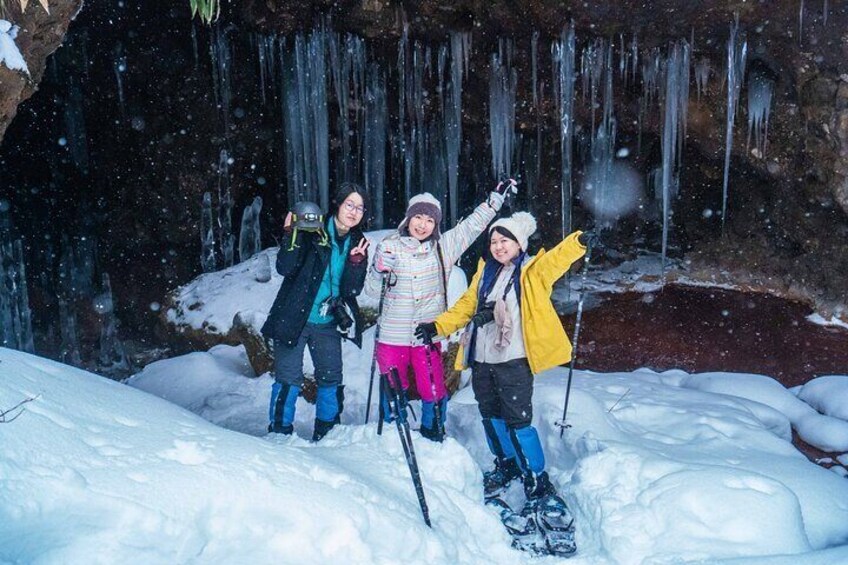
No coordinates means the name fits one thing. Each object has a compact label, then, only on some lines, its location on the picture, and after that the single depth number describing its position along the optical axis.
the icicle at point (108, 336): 10.42
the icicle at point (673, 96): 9.35
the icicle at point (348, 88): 10.23
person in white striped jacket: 3.98
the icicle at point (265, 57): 10.47
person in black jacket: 3.93
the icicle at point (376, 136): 11.05
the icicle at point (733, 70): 8.91
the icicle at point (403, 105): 10.18
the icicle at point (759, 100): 9.41
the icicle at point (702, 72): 9.44
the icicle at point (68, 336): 11.05
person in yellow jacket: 3.50
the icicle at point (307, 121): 10.30
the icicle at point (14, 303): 10.44
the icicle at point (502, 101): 10.22
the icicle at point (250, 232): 12.85
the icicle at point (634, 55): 9.42
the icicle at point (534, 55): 9.68
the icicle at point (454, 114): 10.00
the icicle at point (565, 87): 9.52
